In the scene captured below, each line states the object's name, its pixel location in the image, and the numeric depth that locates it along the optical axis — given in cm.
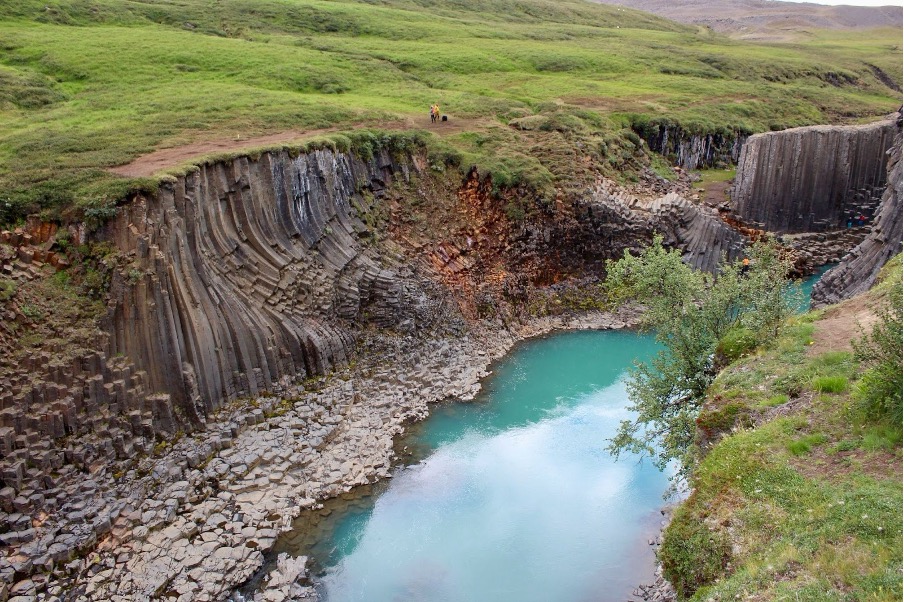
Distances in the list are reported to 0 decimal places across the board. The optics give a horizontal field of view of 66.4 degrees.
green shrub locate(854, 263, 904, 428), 1206
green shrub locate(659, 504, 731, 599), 1182
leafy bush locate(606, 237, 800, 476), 1831
